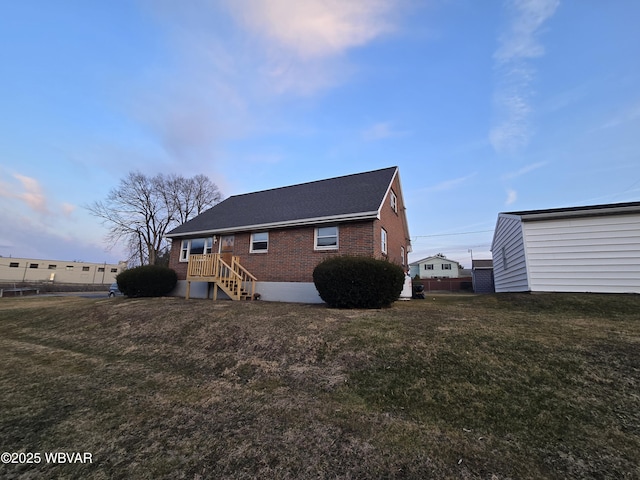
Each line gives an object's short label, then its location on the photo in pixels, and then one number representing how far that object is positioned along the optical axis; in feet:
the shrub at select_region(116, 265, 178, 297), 53.57
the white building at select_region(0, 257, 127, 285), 176.35
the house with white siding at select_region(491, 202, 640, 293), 31.48
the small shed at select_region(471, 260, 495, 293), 96.65
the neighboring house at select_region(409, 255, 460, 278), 201.36
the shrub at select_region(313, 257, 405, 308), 31.81
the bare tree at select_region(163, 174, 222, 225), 129.29
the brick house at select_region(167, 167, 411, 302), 42.45
